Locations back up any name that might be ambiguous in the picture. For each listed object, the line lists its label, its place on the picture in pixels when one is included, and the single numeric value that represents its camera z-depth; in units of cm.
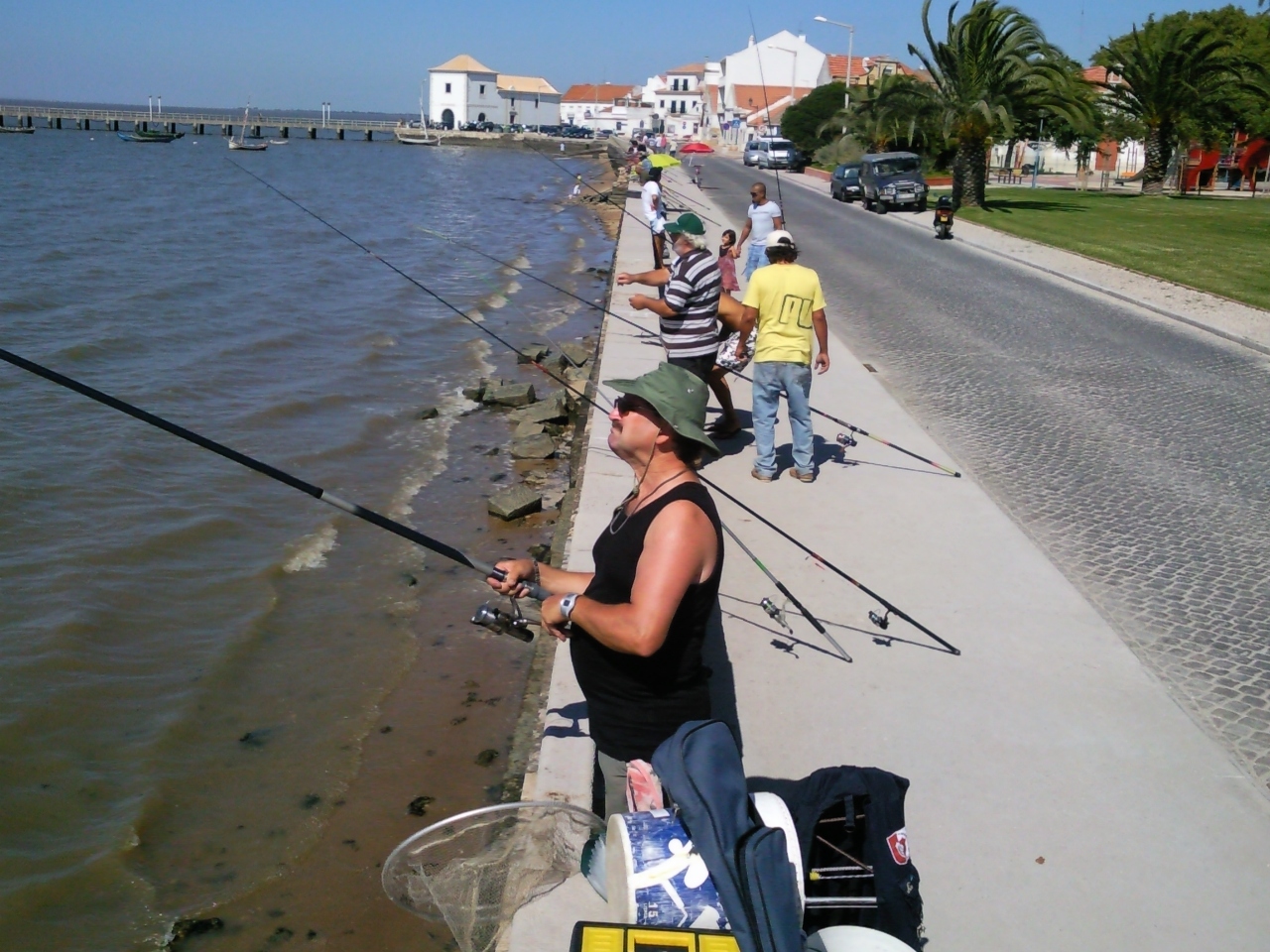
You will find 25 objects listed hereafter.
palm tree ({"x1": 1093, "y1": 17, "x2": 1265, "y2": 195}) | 3328
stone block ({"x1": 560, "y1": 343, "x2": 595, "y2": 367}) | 1538
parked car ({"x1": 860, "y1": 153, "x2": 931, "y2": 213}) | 3306
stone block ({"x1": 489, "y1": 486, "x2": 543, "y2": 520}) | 968
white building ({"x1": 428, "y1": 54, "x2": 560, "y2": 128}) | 13712
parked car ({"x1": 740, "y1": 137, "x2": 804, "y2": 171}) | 4962
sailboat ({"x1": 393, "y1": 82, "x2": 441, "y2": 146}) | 12502
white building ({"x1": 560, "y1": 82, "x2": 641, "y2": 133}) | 13860
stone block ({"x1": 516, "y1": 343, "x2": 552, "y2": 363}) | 1636
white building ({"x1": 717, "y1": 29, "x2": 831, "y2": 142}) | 9625
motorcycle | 2591
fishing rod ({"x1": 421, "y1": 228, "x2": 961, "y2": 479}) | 782
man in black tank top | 298
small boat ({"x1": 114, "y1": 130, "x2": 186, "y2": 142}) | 9812
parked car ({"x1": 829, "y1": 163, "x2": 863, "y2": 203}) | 3634
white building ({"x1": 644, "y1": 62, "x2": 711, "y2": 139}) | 12129
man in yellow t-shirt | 752
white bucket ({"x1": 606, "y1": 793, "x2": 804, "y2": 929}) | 252
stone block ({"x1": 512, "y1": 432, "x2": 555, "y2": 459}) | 1162
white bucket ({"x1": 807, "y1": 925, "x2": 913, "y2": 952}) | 258
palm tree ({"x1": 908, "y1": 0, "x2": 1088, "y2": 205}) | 3011
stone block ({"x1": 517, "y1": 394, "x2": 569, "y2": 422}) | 1257
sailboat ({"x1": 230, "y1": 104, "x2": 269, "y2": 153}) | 9169
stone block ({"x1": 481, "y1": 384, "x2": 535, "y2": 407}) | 1388
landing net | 308
